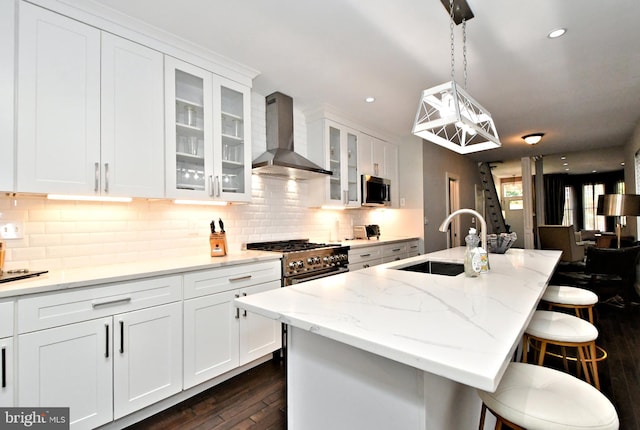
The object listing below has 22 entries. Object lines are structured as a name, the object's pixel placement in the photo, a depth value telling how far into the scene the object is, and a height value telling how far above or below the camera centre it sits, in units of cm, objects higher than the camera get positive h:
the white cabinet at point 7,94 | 159 +67
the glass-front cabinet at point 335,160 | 369 +74
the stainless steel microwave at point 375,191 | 420 +39
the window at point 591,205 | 1024 +37
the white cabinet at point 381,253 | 351 -46
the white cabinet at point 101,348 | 148 -70
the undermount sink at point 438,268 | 226 -39
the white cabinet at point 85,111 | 168 +68
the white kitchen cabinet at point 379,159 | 426 +88
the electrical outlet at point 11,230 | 180 -5
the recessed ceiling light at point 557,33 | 219 +134
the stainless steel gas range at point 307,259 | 271 -39
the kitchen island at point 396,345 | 79 -34
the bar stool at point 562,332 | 154 -61
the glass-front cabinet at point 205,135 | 227 +70
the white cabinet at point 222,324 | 206 -78
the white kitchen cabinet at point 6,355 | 138 -61
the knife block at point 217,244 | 254 -21
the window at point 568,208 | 1070 +29
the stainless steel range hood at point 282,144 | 304 +81
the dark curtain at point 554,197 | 1066 +67
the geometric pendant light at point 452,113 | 175 +67
